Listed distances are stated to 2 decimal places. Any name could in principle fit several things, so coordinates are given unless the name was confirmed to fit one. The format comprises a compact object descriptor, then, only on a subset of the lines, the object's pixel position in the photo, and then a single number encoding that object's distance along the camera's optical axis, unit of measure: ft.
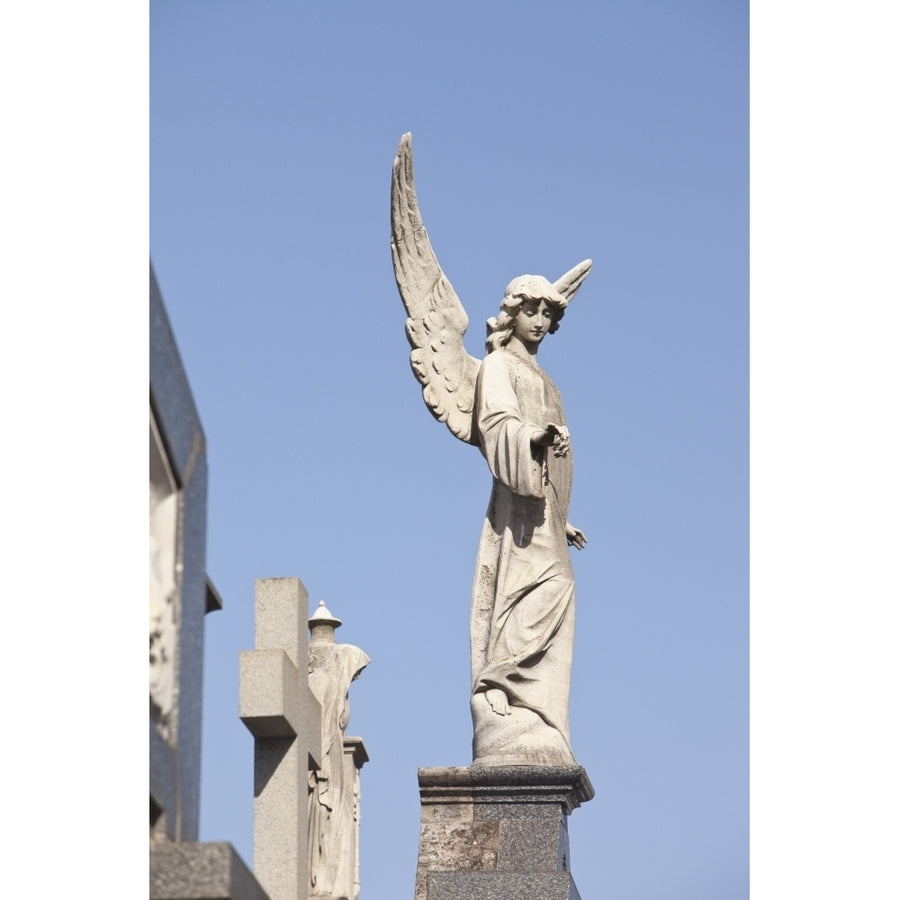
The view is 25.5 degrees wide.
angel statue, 32.42
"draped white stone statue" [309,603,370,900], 33.27
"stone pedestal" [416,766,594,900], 30.78
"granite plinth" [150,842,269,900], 11.48
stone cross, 20.35
